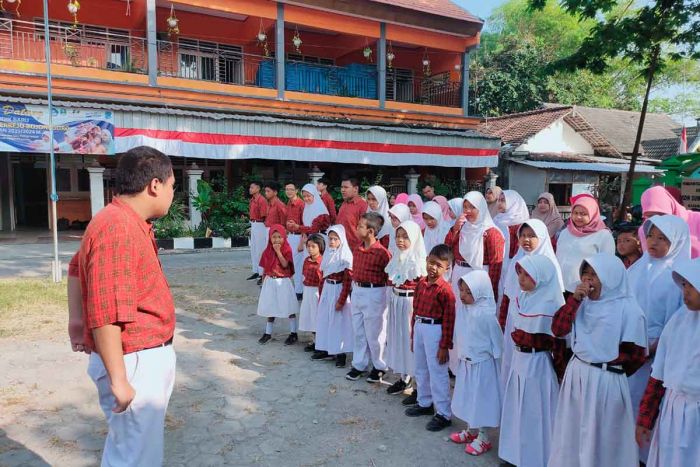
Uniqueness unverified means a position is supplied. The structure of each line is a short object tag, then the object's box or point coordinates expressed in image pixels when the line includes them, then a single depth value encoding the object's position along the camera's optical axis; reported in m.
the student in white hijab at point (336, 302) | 4.80
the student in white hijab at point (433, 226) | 5.38
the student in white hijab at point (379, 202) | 6.38
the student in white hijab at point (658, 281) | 2.90
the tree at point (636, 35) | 8.39
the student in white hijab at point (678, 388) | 2.21
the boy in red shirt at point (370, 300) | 4.38
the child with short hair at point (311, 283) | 5.16
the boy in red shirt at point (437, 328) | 3.57
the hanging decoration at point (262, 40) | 13.80
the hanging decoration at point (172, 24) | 12.37
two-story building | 11.41
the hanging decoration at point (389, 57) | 16.06
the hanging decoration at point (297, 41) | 13.90
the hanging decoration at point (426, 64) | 16.75
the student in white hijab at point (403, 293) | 4.09
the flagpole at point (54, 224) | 7.97
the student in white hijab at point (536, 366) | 2.91
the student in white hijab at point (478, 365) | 3.27
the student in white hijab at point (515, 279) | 3.47
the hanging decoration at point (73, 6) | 11.12
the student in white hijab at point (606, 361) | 2.55
